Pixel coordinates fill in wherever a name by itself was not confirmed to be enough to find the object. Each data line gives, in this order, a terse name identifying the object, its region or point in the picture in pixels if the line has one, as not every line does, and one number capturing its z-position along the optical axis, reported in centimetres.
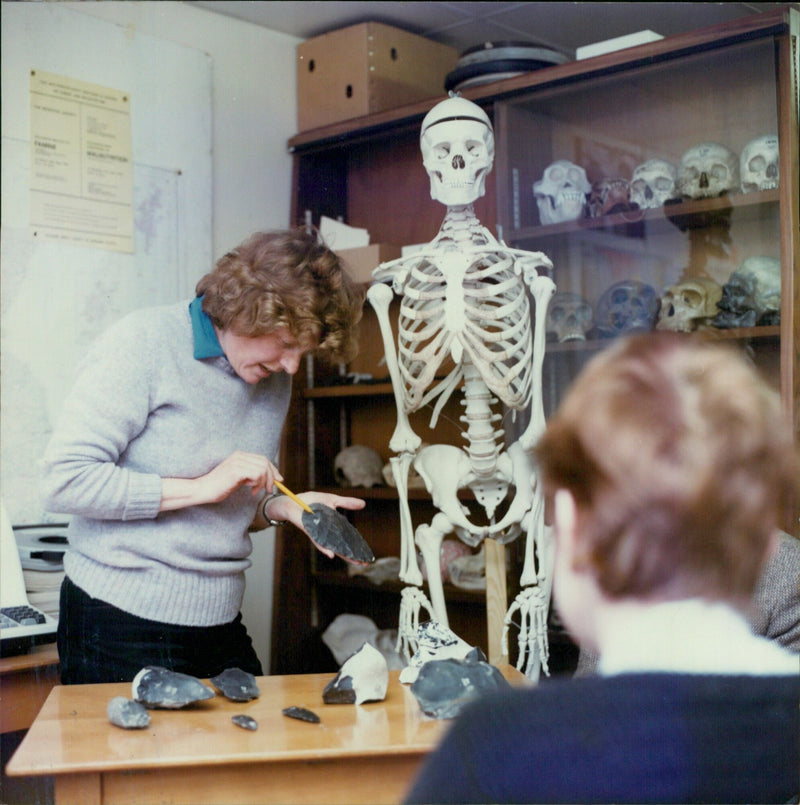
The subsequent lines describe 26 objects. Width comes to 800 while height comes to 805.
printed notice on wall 194
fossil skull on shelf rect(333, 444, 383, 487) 166
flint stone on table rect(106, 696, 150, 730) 114
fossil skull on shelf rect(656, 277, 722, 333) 195
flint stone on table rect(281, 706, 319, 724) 117
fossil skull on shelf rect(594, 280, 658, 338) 203
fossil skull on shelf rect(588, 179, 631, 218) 201
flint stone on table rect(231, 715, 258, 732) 114
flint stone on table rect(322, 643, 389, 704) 125
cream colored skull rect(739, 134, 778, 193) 180
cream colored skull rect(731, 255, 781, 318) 191
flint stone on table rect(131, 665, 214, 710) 120
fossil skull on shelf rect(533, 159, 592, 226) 190
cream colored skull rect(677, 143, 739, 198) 189
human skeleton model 161
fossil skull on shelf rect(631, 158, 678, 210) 198
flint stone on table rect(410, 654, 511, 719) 115
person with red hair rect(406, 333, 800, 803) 66
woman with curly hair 145
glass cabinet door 183
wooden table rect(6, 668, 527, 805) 105
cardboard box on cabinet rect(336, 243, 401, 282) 165
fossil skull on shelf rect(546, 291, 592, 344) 184
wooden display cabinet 170
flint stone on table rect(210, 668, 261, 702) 125
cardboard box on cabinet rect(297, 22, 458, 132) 218
